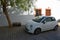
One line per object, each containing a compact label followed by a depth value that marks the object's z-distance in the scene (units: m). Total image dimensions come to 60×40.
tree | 5.25
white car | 4.78
